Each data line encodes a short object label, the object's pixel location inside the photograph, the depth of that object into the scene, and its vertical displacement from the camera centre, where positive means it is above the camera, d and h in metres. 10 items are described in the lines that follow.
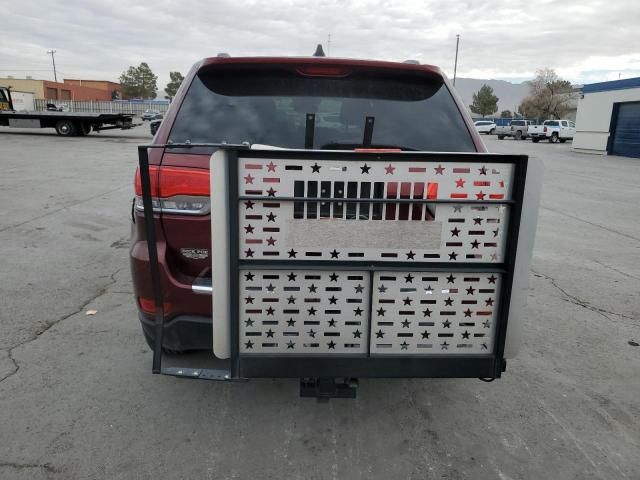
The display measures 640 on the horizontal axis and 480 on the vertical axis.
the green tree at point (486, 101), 86.12 +3.33
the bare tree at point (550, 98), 74.00 +3.64
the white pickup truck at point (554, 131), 43.41 -0.67
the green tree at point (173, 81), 94.12 +5.50
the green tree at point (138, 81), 91.69 +5.14
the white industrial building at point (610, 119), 28.12 +0.32
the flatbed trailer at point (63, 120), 24.88 -0.59
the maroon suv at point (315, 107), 2.87 +0.05
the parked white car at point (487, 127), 55.66 -0.70
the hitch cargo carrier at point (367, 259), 2.12 -0.61
